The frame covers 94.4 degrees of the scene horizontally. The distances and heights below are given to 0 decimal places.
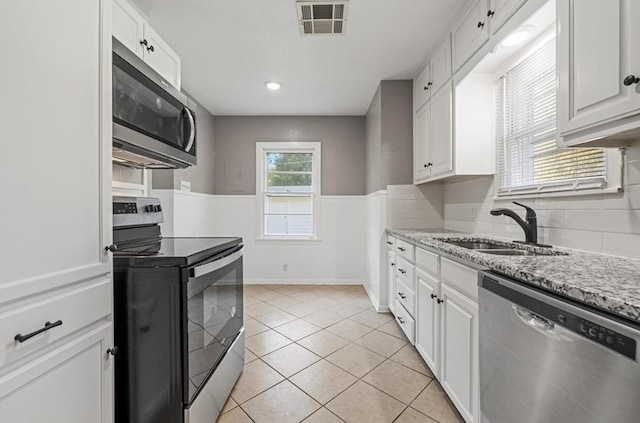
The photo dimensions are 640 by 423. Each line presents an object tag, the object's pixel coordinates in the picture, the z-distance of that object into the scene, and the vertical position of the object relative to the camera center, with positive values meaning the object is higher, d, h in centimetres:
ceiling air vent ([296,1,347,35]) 202 +141
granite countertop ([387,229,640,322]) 72 -20
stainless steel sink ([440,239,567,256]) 157 -22
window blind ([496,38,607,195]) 152 +46
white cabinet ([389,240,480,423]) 138 -64
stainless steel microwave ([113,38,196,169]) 126 +46
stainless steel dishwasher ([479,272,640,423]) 68 -42
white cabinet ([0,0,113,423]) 75 -1
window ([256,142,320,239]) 445 +25
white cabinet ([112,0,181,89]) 159 +103
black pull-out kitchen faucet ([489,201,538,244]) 172 -8
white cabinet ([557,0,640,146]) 95 +50
